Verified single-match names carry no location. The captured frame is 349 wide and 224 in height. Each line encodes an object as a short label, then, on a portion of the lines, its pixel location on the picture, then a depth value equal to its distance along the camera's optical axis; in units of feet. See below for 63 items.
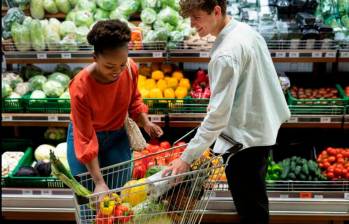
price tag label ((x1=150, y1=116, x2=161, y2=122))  11.03
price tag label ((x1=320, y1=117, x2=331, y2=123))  10.86
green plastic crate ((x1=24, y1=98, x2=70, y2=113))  11.31
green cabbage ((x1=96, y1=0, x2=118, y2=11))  12.41
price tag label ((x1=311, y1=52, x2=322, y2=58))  10.85
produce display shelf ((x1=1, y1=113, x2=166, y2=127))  11.20
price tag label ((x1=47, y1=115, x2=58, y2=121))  11.23
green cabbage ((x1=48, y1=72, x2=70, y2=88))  12.18
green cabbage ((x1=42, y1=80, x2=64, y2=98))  11.83
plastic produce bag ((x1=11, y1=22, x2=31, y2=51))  11.39
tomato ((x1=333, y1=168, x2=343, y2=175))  10.71
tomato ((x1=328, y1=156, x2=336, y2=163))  11.21
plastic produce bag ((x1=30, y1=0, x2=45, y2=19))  12.40
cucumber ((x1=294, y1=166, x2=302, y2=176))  10.73
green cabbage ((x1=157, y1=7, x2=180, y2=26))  12.11
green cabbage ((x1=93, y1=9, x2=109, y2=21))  12.52
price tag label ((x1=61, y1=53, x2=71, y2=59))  11.16
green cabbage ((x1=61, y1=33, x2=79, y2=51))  11.34
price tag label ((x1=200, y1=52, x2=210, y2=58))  10.96
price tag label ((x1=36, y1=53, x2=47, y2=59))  11.24
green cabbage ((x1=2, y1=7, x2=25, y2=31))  11.77
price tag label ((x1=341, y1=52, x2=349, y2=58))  10.74
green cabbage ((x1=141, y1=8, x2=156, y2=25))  12.01
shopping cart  6.54
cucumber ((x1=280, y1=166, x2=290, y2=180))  10.74
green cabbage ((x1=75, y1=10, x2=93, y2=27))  12.12
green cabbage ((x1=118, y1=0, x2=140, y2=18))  12.23
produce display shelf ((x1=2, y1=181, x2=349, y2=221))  10.30
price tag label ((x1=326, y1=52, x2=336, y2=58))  10.81
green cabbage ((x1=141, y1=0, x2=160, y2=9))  12.39
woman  7.03
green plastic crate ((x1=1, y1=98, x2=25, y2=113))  11.39
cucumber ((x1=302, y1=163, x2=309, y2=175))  10.70
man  6.78
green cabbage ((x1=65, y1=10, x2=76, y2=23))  12.36
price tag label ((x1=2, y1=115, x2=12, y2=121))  11.35
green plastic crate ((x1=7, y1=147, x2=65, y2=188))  10.66
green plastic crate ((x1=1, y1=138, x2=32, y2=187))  12.57
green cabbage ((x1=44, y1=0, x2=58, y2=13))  12.39
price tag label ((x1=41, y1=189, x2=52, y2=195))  10.62
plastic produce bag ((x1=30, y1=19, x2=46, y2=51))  11.37
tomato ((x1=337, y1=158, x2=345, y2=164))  11.07
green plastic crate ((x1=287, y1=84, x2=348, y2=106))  10.84
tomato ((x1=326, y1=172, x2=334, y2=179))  10.78
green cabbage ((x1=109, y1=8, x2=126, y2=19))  12.07
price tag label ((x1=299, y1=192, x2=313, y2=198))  10.37
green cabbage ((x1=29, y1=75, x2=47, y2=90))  12.16
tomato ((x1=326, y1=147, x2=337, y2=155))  11.47
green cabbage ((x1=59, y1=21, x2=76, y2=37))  11.84
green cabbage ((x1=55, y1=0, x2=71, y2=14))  12.56
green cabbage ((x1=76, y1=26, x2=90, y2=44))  11.53
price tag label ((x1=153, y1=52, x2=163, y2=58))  11.06
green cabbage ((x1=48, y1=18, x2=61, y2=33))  11.95
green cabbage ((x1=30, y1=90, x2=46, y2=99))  11.67
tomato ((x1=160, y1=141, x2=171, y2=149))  11.68
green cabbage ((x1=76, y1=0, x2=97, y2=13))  12.54
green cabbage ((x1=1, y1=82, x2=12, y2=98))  11.67
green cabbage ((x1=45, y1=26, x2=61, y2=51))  11.44
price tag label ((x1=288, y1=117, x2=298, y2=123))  10.92
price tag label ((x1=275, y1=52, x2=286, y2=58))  10.83
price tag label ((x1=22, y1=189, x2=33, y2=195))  10.66
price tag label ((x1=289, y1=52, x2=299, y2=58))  10.84
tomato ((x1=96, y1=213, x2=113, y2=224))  6.54
